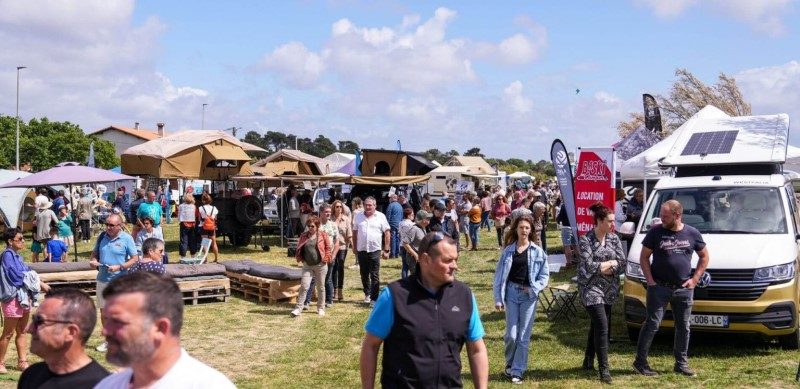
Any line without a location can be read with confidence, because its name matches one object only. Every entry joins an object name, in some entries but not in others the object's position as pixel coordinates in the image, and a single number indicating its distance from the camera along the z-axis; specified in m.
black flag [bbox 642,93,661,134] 22.25
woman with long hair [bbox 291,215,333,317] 11.17
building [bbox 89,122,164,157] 90.97
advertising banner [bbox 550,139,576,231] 12.19
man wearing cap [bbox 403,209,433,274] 11.30
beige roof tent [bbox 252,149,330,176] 24.55
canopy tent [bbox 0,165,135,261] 15.30
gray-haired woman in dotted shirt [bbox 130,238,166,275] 8.70
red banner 11.87
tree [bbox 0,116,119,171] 59.72
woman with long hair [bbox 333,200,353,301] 12.64
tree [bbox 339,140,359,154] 96.48
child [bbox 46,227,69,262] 15.74
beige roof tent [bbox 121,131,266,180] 19.70
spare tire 20.42
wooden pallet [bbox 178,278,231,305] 12.51
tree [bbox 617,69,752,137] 30.44
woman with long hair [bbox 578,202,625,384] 7.26
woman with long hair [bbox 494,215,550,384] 7.38
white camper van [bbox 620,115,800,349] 8.02
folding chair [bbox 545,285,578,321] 10.78
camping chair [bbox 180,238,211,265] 16.80
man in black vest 3.76
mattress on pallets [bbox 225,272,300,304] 12.74
